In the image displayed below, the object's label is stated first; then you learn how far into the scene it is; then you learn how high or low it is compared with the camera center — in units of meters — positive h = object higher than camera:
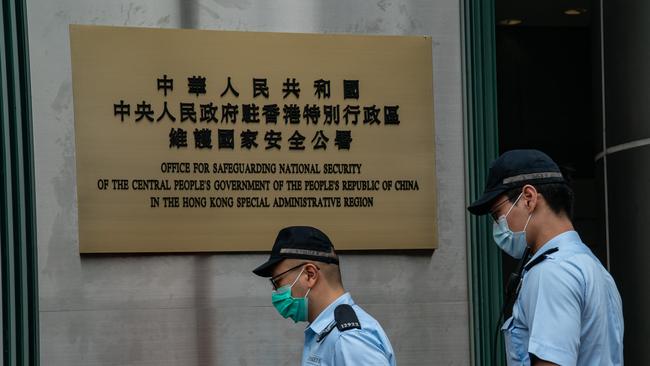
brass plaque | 5.68 -0.04
